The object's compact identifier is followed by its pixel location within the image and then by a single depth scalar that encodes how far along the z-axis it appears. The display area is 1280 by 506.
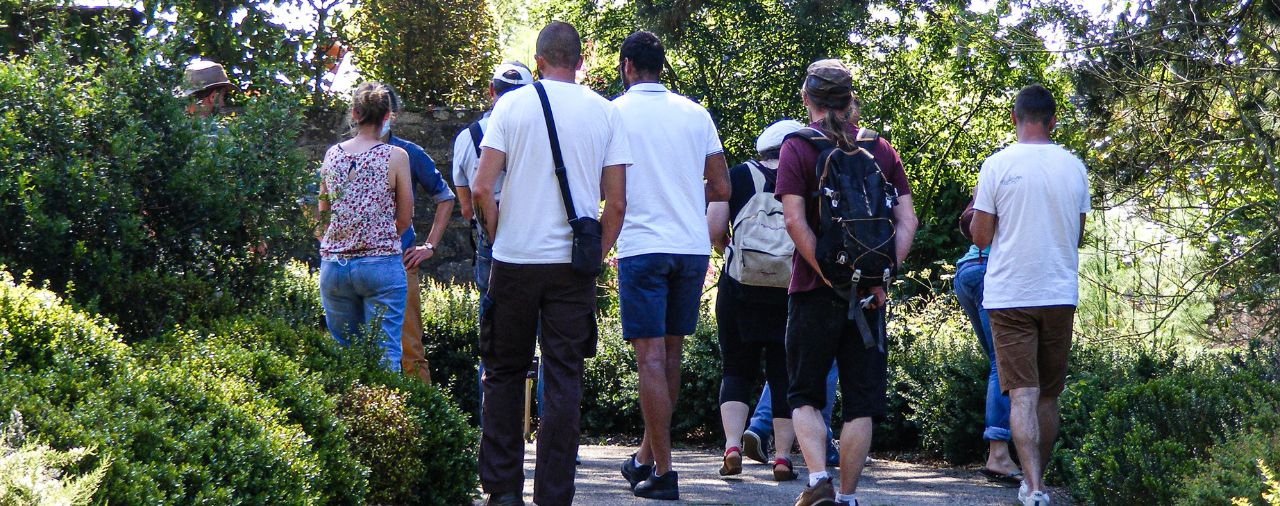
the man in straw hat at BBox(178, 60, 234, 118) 12.05
